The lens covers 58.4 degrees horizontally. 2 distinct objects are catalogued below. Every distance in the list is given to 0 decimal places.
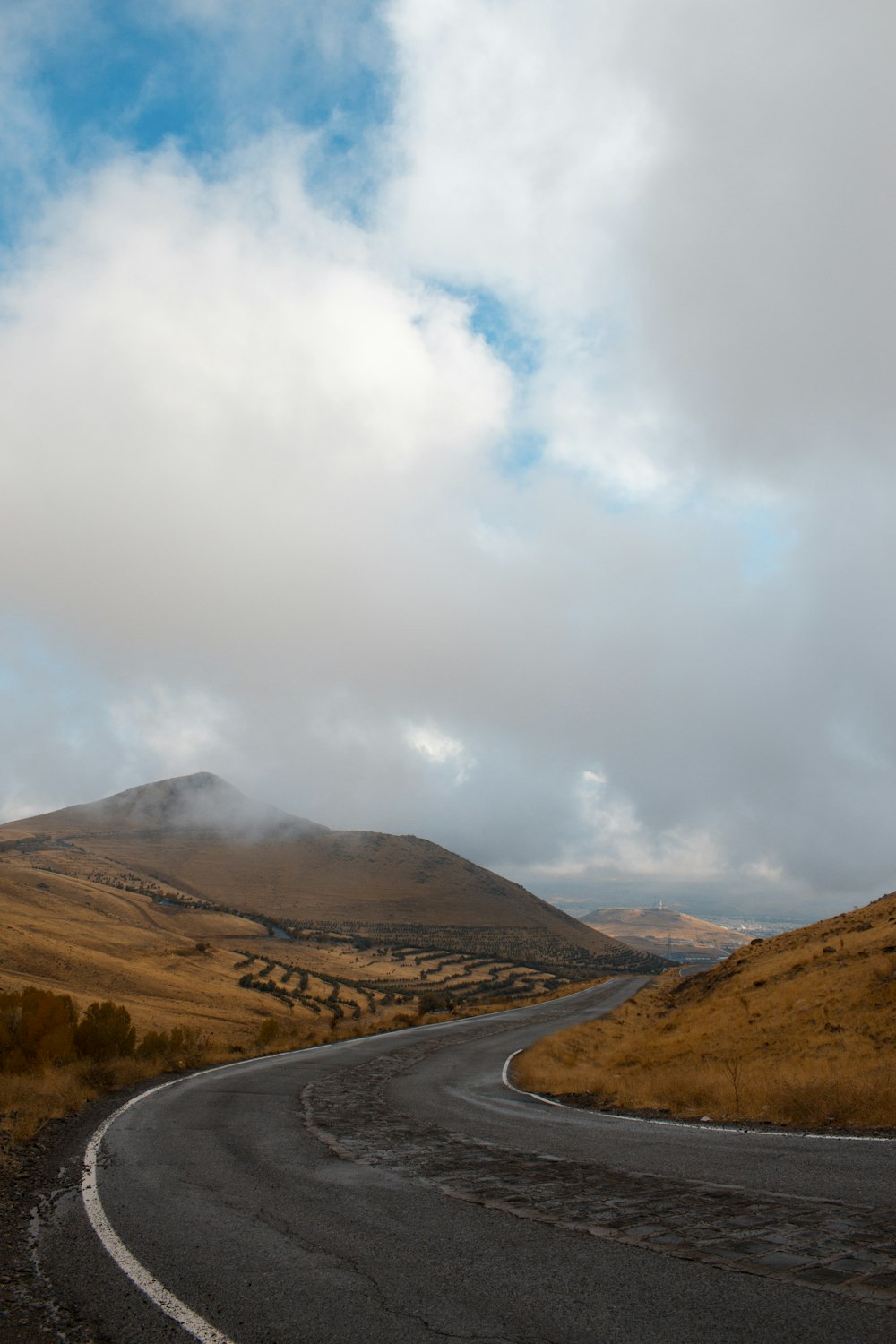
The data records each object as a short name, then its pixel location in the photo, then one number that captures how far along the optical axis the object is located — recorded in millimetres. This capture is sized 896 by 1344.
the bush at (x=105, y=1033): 23572
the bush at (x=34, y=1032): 20766
